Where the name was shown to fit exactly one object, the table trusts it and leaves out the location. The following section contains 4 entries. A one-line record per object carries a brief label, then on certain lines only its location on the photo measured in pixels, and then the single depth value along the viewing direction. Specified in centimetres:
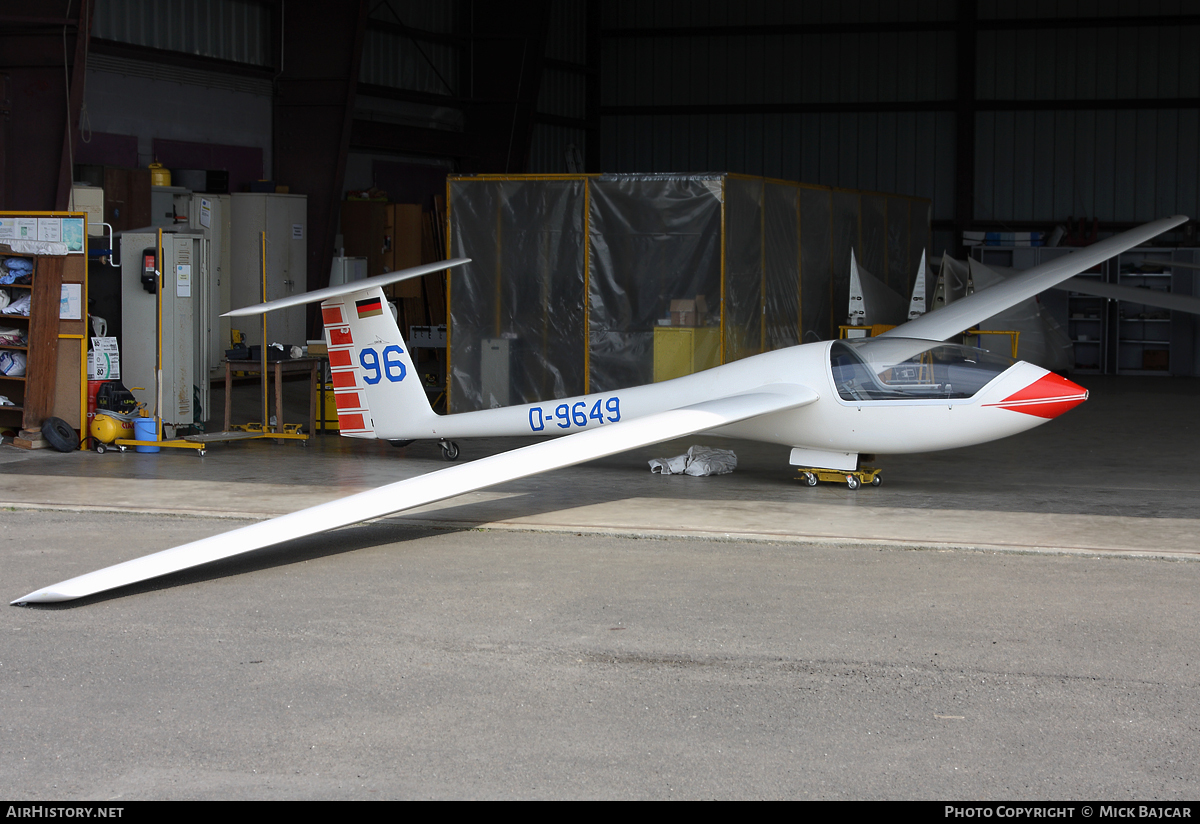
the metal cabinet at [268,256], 1712
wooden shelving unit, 1153
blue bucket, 1183
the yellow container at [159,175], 1611
